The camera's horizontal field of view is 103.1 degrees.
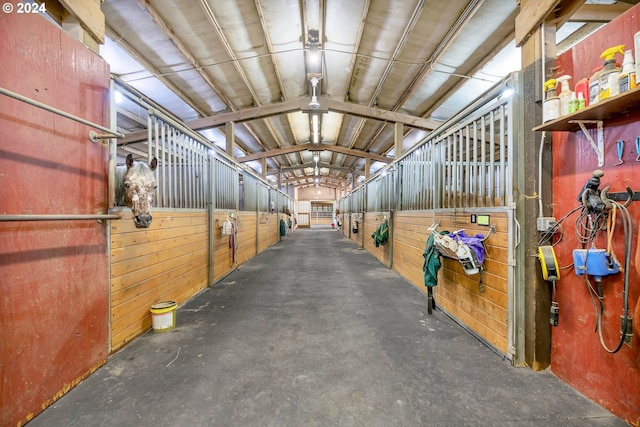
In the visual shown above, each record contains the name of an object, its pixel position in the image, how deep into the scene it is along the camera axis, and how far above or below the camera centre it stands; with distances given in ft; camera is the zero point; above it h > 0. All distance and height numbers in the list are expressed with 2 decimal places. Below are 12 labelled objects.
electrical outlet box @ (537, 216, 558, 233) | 5.61 -0.27
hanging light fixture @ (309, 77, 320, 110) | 19.19 +8.58
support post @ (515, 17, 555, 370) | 5.74 +0.47
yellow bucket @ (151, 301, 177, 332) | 7.89 -3.27
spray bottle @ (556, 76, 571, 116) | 4.89 +2.26
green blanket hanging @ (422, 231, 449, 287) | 8.70 -1.83
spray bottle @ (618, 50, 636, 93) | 3.79 +2.07
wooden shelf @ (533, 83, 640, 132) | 3.82 +1.70
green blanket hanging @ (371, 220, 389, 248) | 17.66 -1.63
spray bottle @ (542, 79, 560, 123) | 5.00 +2.15
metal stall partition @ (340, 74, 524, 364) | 6.30 -0.19
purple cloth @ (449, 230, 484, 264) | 7.02 -0.89
